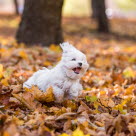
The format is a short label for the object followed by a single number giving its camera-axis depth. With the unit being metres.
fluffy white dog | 5.30
